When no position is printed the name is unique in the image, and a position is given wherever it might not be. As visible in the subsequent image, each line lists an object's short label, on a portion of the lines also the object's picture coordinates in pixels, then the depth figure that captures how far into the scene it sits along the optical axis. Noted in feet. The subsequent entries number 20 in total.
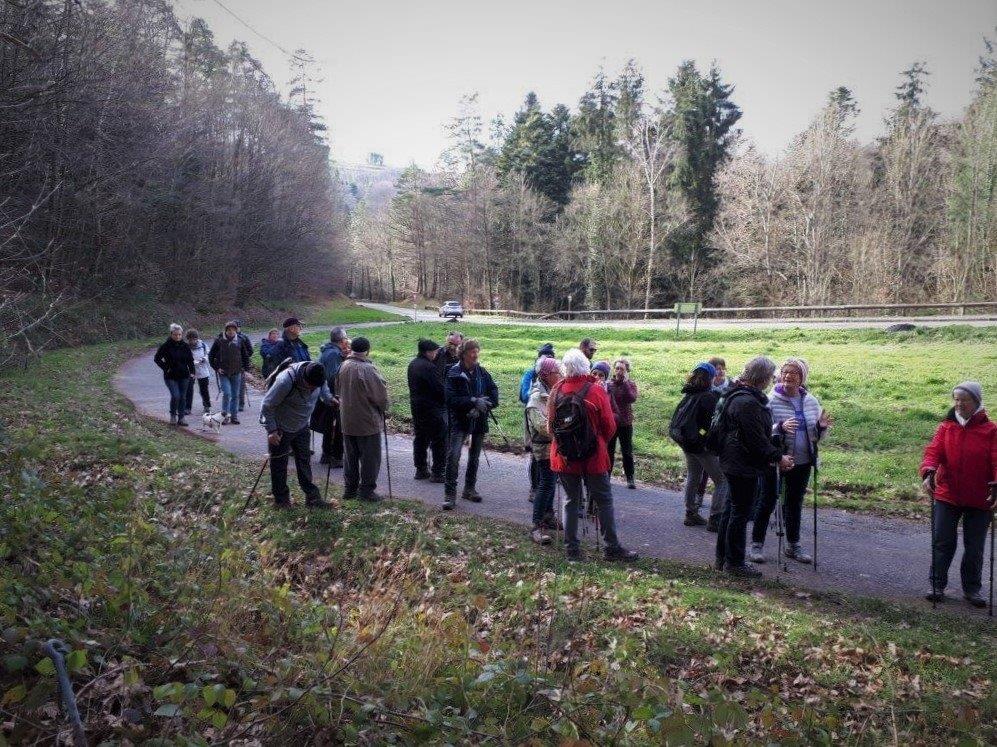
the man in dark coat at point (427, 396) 32.63
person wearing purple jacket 33.32
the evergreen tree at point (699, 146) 169.48
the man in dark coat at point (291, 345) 39.37
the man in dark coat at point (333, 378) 35.68
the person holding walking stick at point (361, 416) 29.37
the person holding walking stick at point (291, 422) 27.12
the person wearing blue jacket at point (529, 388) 29.81
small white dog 45.91
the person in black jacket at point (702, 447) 27.02
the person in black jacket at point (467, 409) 30.91
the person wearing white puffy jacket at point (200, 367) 47.47
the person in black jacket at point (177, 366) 44.96
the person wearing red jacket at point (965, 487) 21.71
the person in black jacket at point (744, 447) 22.27
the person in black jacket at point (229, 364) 47.75
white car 188.96
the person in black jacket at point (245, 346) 50.65
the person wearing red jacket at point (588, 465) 23.67
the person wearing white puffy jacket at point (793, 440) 25.23
